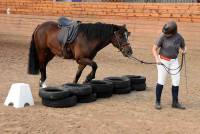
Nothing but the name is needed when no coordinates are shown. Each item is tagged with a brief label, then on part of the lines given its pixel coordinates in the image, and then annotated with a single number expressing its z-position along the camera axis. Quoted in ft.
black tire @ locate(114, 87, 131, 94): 32.48
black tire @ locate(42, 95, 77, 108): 27.02
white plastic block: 26.86
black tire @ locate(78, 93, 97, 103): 28.78
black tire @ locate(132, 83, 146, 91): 34.27
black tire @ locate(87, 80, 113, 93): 30.30
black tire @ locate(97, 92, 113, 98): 30.73
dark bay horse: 30.81
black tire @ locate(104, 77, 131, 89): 32.27
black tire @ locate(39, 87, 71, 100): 26.89
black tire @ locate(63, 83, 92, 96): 28.22
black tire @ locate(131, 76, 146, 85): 34.24
